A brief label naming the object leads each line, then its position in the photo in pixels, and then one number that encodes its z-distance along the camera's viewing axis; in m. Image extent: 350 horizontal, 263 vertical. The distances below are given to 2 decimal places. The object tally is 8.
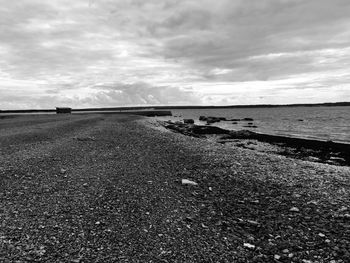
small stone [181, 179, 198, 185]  10.81
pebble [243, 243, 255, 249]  6.17
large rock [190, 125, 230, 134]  41.06
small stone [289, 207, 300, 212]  8.12
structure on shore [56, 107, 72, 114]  129.70
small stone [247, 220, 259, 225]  7.38
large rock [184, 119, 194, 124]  68.35
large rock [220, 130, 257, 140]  33.84
